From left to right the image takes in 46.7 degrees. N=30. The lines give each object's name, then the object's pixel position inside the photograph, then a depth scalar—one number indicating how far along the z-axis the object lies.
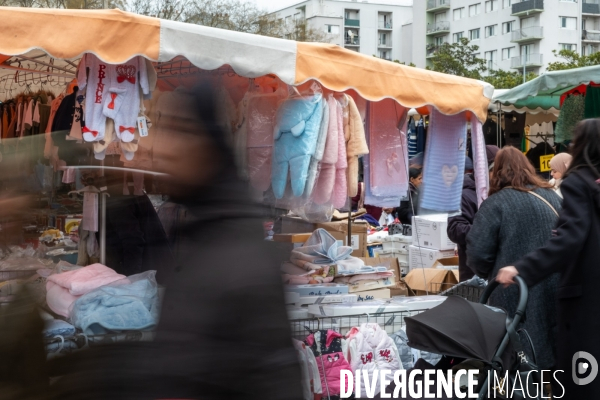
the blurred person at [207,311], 1.66
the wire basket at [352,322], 4.73
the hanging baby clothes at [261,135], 5.21
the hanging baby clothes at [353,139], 5.40
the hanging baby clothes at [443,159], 6.25
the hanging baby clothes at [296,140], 5.04
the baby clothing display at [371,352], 4.57
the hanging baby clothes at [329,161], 5.22
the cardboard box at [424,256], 7.59
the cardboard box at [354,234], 7.13
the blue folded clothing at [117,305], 3.75
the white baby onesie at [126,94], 4.55
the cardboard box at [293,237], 6.52
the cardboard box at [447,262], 7.38
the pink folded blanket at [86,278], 4.42
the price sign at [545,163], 9.79
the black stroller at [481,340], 3.40
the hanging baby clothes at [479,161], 6.23
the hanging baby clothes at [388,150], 5.98
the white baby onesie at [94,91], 4.51
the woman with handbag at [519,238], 4.40
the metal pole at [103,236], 5.47
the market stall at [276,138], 4.15
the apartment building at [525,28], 65.56
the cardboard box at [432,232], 7.56
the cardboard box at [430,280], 6.61
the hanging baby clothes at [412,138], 9.36
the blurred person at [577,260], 3.88
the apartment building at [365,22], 86.19
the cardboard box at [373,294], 5.46
